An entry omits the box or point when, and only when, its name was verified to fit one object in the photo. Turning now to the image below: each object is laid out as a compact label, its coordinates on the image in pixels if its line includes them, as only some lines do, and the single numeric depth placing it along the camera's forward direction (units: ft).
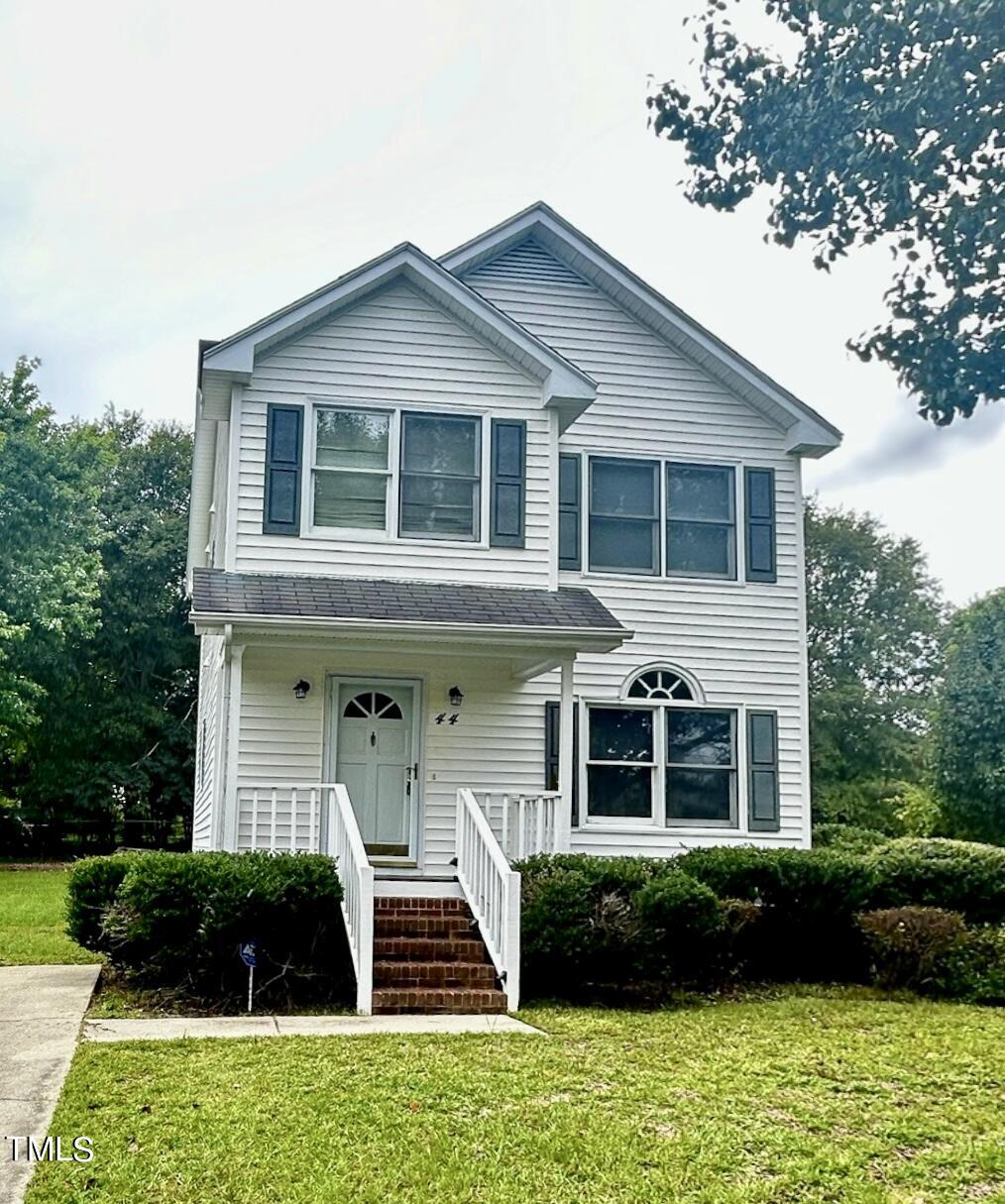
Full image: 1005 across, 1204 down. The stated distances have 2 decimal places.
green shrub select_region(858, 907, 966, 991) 35.42
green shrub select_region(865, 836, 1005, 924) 38.11
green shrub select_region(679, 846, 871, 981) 36.55
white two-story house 39.24
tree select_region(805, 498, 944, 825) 116.26
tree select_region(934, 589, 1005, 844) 89.76
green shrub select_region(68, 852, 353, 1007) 31.12
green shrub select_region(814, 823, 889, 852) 45.16
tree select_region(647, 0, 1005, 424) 20.63
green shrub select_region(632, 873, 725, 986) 32.73
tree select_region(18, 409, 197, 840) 102.22
